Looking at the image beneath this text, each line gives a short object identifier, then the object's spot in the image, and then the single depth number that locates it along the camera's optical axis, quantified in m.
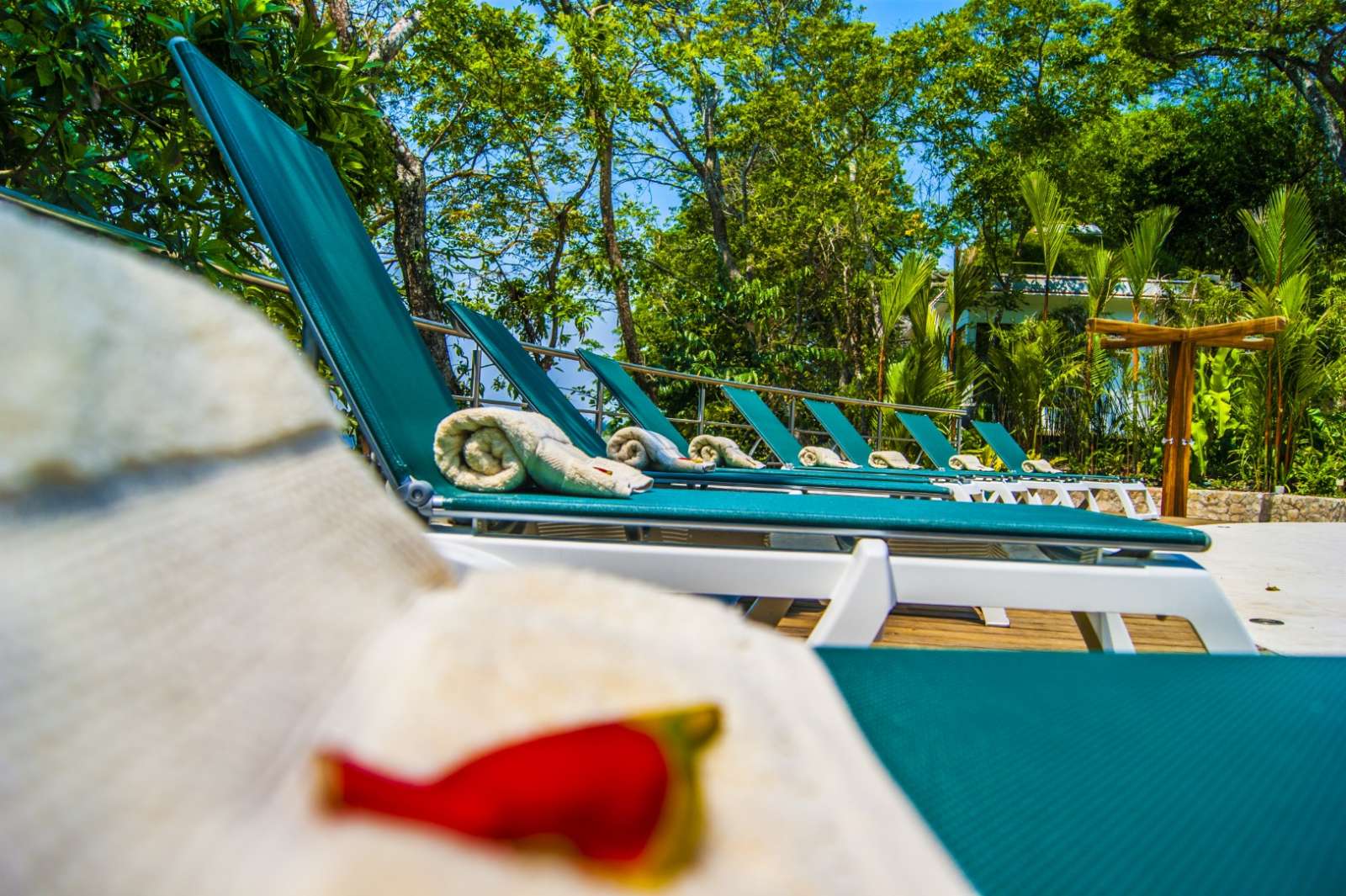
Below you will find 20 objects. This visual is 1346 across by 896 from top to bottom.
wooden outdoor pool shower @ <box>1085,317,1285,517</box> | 6.96
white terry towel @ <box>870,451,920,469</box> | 6.70
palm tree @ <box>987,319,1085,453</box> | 10.02
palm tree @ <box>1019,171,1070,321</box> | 10.75
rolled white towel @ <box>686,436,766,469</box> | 4.16
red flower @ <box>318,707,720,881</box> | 0.26
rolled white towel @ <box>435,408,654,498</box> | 1.69
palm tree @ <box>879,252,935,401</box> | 9.80
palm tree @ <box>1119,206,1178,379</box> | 10.22
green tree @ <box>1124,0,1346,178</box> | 11.01
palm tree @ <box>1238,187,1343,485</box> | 8.05
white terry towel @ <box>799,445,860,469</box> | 5.82
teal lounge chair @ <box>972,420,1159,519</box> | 5.53
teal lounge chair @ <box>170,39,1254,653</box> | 1.13
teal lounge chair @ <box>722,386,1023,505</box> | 5.41
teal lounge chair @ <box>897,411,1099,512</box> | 4.53
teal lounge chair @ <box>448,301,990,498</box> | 2.87
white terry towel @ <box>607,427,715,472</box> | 3.07
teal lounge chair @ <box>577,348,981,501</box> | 4.17
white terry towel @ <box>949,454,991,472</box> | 6.57
